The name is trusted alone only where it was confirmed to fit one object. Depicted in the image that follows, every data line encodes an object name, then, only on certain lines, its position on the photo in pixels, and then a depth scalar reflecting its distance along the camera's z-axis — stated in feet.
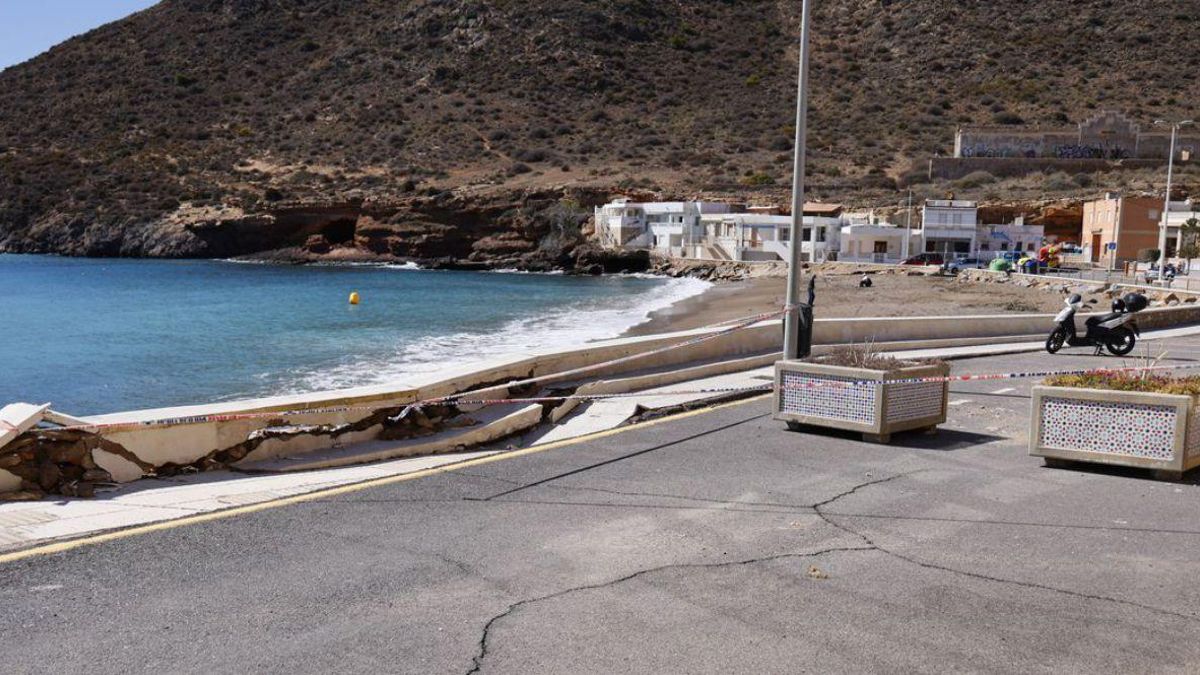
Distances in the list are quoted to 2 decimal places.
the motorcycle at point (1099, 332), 58.95
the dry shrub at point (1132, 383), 27.15
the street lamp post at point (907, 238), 221.66
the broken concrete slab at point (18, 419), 22.65
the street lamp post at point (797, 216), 40.65
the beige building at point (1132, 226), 200.23
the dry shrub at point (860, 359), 32.31
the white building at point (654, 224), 260.01
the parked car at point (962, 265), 184.96
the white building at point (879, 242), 224.33
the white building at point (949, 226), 226.38
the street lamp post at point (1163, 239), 135.54
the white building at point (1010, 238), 226.38
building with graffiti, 277.23
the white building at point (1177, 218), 190.78
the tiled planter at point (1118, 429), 26.37
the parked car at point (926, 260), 211.41
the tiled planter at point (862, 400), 30.86
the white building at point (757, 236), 233.55
